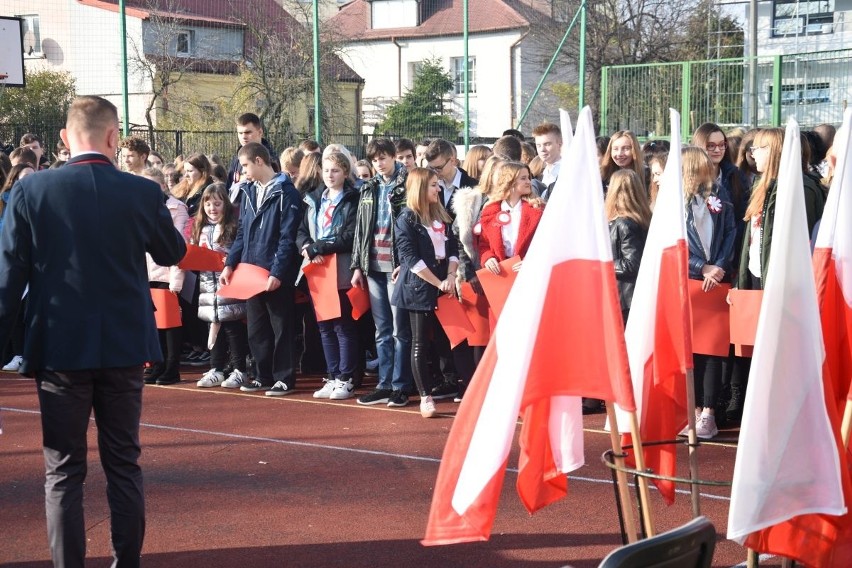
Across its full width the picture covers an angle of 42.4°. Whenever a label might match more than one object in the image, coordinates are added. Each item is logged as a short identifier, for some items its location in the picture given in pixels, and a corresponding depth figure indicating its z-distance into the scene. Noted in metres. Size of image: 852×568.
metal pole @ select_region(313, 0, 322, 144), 16.25
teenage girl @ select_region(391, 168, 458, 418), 8.51
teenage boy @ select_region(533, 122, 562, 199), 9.59
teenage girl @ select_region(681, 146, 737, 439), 7.82
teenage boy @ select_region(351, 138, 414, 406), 8.85
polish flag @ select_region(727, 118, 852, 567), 3.52
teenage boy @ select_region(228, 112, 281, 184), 10.84
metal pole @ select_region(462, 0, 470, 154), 16.95
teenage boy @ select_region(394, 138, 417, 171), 10.30
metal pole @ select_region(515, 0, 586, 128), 18.64
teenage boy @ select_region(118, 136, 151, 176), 10.17
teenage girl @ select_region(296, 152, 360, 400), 9.32
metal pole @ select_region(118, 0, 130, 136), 15.30
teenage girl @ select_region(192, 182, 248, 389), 9.81
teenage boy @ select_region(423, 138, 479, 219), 9.29
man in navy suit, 4.55
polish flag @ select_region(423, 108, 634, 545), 3.66
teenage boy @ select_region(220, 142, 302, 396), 9.32
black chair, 2.64
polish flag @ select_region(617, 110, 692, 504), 4.11
